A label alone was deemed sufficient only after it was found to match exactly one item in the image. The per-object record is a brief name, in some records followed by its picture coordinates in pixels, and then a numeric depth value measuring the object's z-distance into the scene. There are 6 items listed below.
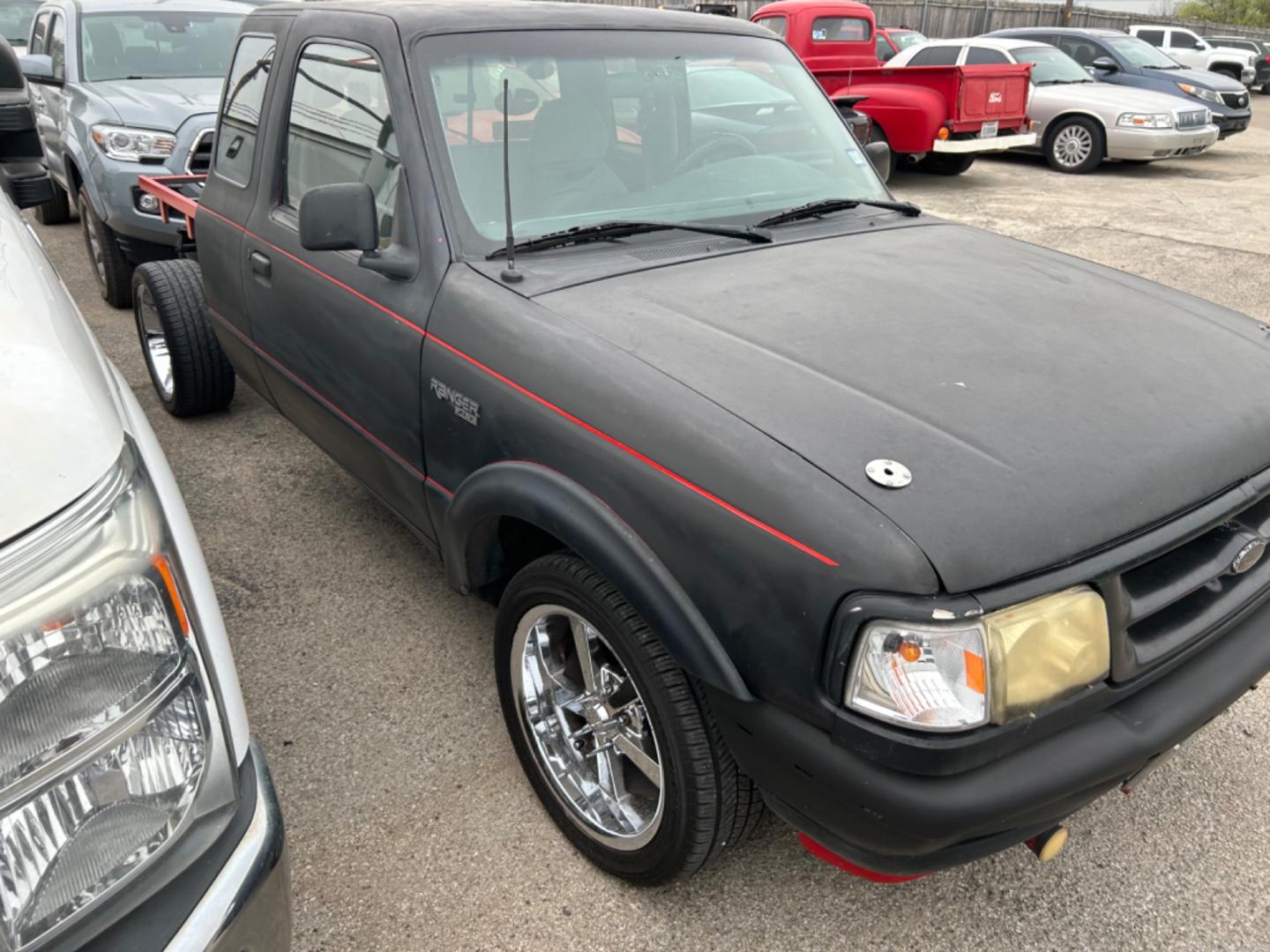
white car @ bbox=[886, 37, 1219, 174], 11.60
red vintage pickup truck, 10.61
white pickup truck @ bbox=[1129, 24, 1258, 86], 21.16
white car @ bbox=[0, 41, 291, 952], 1.05
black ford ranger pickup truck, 1.57
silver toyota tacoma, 5.66
